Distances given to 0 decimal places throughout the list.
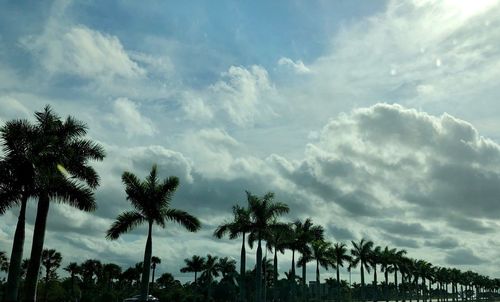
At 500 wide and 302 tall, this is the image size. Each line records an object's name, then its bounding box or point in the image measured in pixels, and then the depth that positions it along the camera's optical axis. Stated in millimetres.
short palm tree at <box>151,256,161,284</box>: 120812
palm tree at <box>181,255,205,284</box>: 117375
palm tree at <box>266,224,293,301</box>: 51531
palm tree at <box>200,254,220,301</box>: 114812
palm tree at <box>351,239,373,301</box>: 96956
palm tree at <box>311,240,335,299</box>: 76688
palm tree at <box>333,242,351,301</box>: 87625
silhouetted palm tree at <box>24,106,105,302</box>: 25547
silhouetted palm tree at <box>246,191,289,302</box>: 50688
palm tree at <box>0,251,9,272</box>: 85038
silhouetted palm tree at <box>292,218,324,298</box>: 69375
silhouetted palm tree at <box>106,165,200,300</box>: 33406
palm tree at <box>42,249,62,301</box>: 90938
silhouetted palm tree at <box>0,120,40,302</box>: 24812
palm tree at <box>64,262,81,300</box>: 102062
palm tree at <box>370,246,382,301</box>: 99000
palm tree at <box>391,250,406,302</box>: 113531
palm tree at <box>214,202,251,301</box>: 51344
